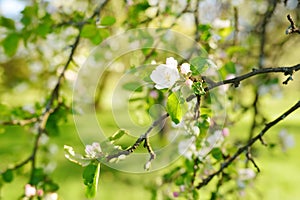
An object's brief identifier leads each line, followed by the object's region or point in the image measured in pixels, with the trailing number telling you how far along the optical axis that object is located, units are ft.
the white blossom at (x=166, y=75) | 3.05
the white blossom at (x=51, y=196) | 4.06
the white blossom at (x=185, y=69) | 3.07
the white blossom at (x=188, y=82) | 3.07
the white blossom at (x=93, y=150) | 3.13
